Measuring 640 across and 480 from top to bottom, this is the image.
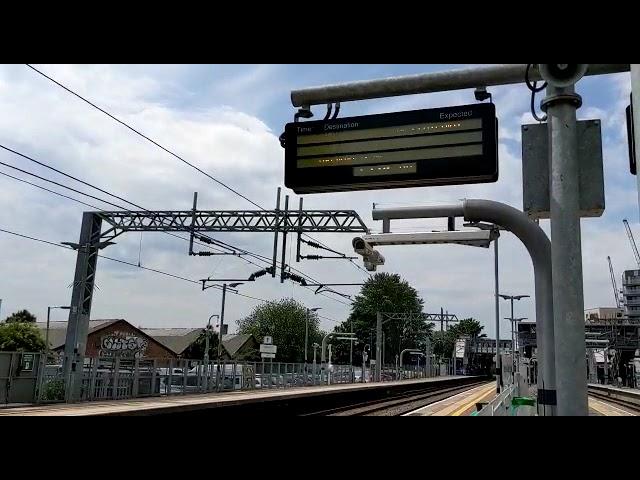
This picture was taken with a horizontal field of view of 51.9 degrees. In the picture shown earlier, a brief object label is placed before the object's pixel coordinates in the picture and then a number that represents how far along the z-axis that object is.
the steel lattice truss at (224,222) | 24.88
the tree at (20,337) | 46.44
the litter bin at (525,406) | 6.77
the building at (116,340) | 58.72
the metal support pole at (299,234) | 25.08
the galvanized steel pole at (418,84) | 3.97
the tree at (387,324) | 102.06
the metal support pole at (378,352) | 50.69
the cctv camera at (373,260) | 7.80
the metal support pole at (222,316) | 38.34
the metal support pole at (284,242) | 25.02
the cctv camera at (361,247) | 6.67
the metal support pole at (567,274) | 2.96
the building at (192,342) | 80.62
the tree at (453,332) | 116.12
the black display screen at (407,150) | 4.49
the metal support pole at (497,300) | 18.98
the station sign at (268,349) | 38.12
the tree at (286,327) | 99.31
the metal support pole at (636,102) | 2.07
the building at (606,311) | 111.62
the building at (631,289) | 142.25
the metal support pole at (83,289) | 23.20
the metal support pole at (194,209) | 25.42
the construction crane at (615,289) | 131.62
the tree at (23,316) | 78.21
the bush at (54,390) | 20.82
